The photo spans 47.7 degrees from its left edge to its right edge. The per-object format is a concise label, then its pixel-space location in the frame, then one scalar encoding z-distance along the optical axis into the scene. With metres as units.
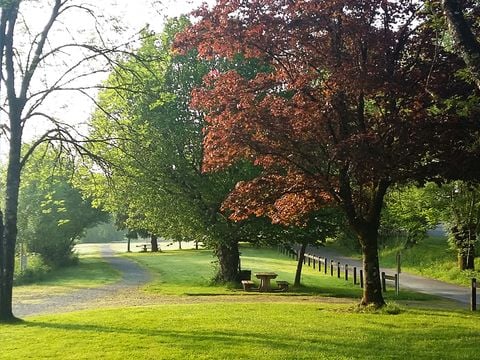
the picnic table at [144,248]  64.31
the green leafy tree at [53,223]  36.06
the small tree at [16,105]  13.87
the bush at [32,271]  32.69
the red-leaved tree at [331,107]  12.12
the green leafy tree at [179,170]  23.19
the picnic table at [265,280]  22.52
